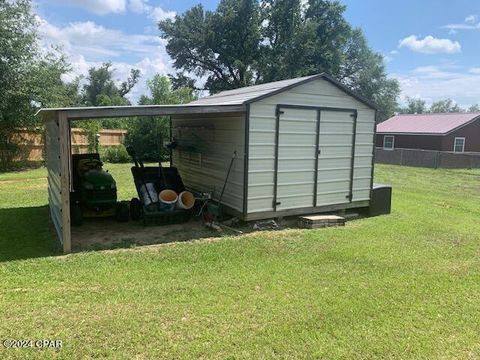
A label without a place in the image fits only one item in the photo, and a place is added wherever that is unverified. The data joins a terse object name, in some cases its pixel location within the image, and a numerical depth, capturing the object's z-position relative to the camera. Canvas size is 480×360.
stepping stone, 7.12
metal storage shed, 6.66
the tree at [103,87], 39.89
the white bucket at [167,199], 7.12
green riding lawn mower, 7.01
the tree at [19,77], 14.19
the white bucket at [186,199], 7.31
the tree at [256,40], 29.66
